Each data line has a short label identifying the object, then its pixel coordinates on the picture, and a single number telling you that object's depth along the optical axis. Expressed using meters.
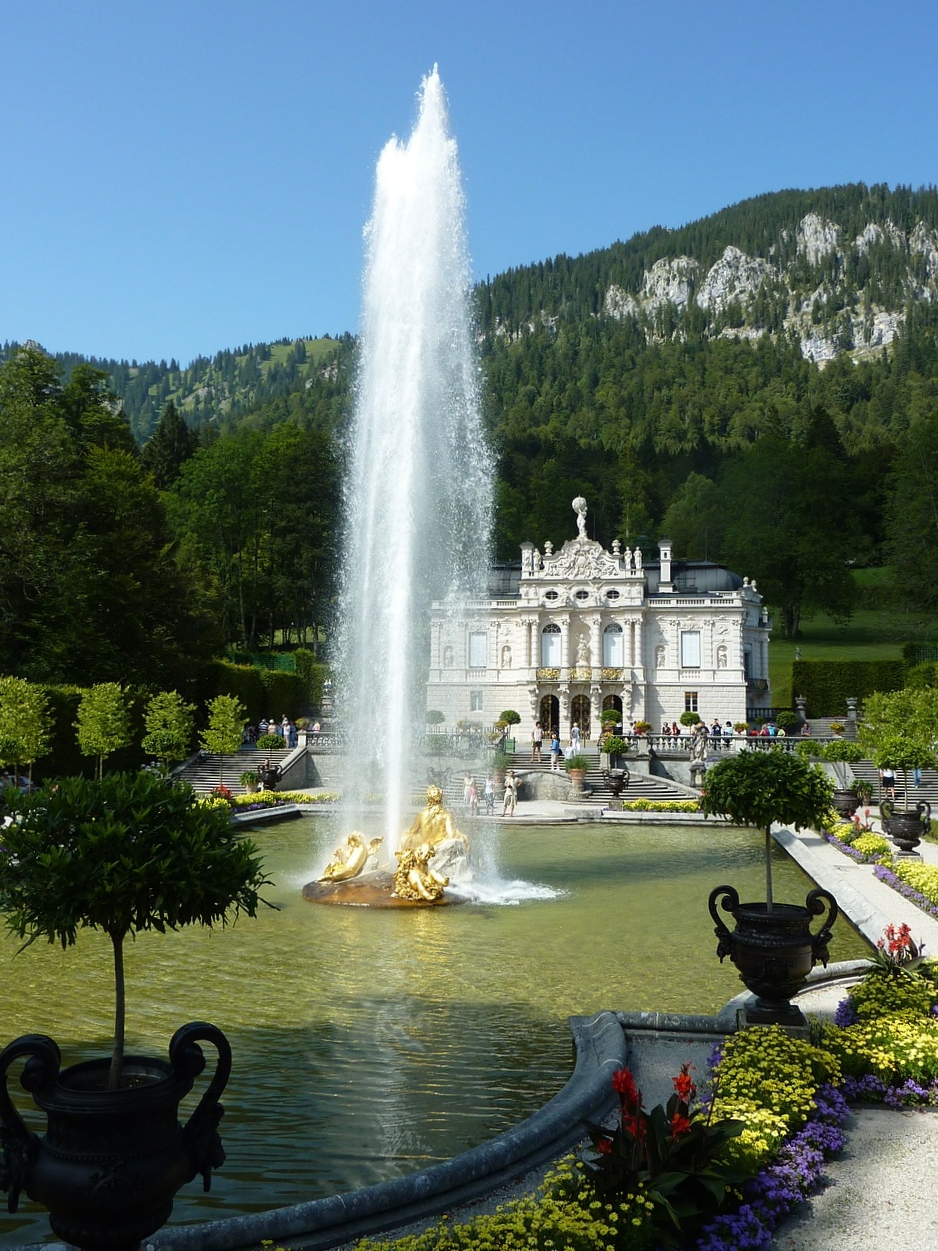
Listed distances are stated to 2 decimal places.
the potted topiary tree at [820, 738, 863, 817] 28.97
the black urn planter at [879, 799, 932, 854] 23.00
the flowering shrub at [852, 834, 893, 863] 22.52
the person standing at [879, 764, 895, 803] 35.21
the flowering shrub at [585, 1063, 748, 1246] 6.21
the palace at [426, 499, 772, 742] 59.84
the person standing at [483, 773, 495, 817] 33.44
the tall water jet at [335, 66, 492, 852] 21.83
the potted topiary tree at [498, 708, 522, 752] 58.88
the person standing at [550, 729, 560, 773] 43.66
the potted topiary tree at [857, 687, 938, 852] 23.16
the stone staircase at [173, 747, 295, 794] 42.25
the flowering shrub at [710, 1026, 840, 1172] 7.12
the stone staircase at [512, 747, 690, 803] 39.94
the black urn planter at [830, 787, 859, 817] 28.89
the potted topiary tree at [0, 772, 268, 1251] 5.18
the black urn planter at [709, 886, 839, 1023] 9.15
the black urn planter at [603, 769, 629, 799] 39.69
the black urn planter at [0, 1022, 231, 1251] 5.15
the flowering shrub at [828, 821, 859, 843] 24.89
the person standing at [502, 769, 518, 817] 34.46
